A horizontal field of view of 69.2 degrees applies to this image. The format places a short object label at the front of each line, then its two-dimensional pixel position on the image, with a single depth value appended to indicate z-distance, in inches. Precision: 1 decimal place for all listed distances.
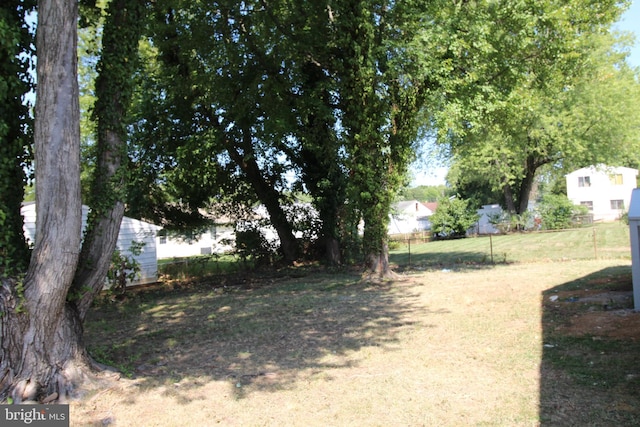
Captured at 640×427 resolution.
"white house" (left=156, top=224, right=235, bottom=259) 753.0
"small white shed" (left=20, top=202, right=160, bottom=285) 630.5
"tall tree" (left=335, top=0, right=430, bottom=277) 465.1
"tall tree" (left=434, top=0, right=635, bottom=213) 466.9
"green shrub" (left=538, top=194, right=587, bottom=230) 1408.7
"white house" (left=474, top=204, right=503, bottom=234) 1535.2
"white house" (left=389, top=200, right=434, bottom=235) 1996.8
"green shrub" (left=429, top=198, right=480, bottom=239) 1355.8
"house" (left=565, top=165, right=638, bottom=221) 1834.4
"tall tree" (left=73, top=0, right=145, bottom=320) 219.6
